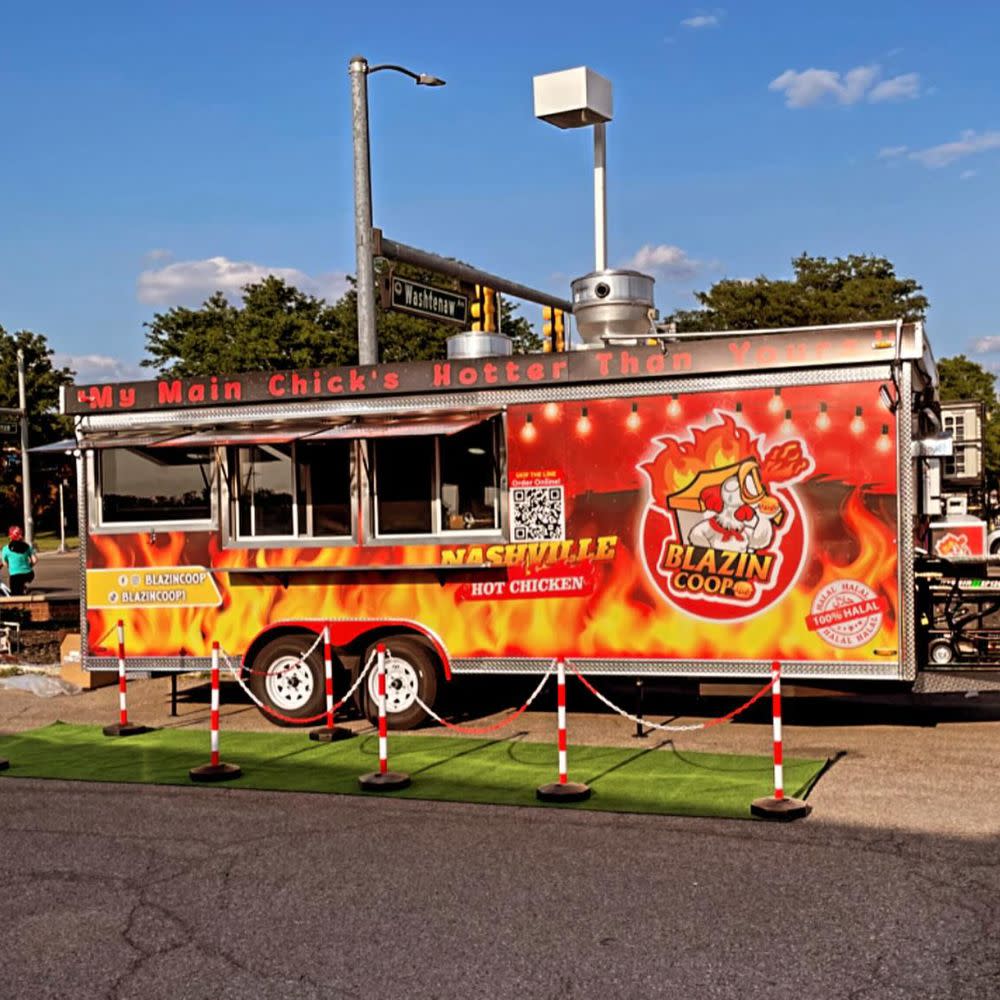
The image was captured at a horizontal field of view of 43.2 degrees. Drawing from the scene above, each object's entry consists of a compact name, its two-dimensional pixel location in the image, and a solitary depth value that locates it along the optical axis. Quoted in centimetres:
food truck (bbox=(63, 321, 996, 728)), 1029
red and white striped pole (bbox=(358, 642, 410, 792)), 926
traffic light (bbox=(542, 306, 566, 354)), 1908
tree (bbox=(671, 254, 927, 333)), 5562
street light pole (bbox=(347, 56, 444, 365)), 1545
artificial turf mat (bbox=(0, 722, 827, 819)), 888
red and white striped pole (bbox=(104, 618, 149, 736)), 1167
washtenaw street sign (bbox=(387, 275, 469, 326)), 1587
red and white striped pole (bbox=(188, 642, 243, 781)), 980
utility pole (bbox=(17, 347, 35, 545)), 4253
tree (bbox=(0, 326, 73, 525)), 6681
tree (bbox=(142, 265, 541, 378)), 5431
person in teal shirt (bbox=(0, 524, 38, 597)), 2097
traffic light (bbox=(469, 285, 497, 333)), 1777
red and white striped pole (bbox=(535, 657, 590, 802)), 873
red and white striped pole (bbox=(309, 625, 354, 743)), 1066
